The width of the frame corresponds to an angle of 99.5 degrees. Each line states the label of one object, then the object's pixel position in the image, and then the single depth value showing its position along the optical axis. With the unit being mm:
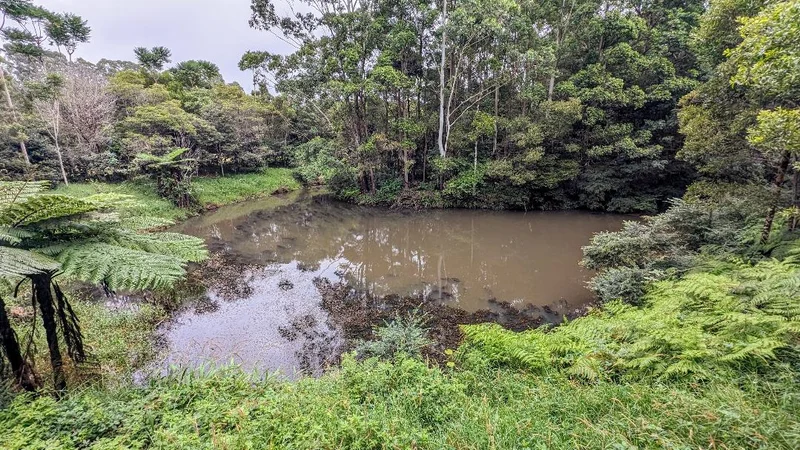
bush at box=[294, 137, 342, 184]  16688
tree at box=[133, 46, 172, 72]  27891
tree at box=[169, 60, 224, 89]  23594
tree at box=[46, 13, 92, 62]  18578
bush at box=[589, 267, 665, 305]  5168
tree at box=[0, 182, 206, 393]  2330
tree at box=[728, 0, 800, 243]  3270
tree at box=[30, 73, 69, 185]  12148
